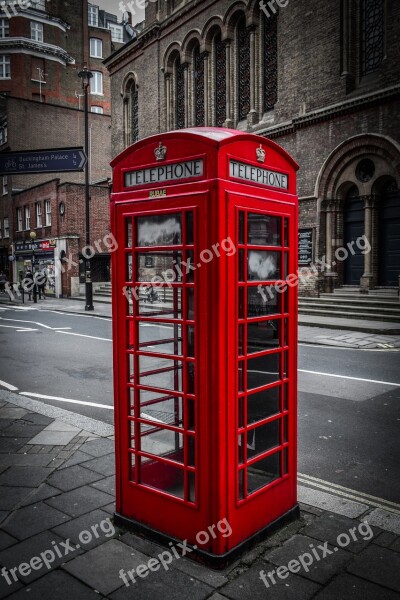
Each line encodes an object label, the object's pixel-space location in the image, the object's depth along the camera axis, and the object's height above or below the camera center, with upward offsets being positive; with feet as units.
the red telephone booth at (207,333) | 9.09 -1.23
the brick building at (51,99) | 111.45 +59.65
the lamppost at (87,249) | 67.79 +4.03
